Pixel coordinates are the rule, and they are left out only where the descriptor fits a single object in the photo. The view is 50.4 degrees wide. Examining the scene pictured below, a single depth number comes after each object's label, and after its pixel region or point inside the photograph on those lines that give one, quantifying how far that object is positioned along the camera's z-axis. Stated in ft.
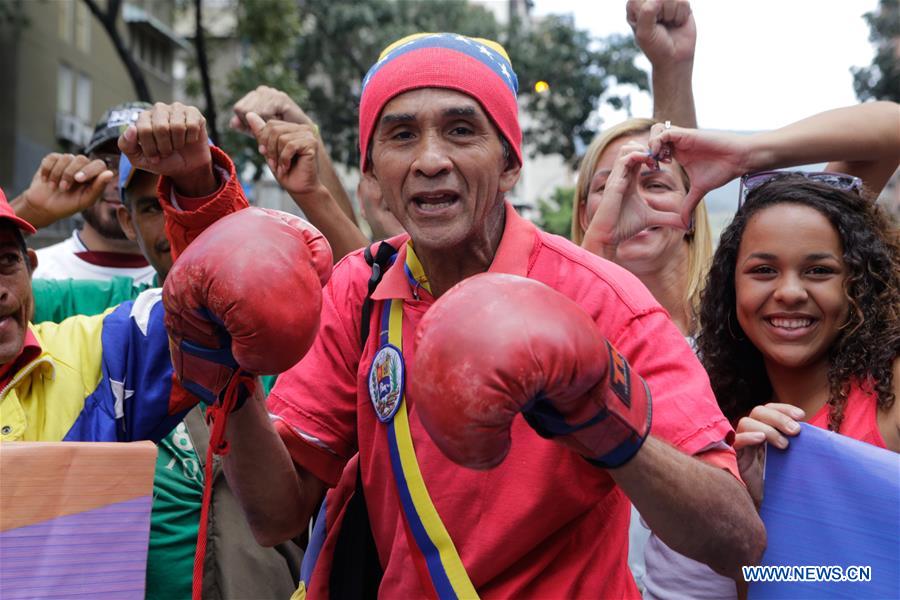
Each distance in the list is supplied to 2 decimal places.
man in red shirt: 6.12
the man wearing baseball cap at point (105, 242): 13.15
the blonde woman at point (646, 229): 10.75
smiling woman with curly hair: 8.23
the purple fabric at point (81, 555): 6.30
